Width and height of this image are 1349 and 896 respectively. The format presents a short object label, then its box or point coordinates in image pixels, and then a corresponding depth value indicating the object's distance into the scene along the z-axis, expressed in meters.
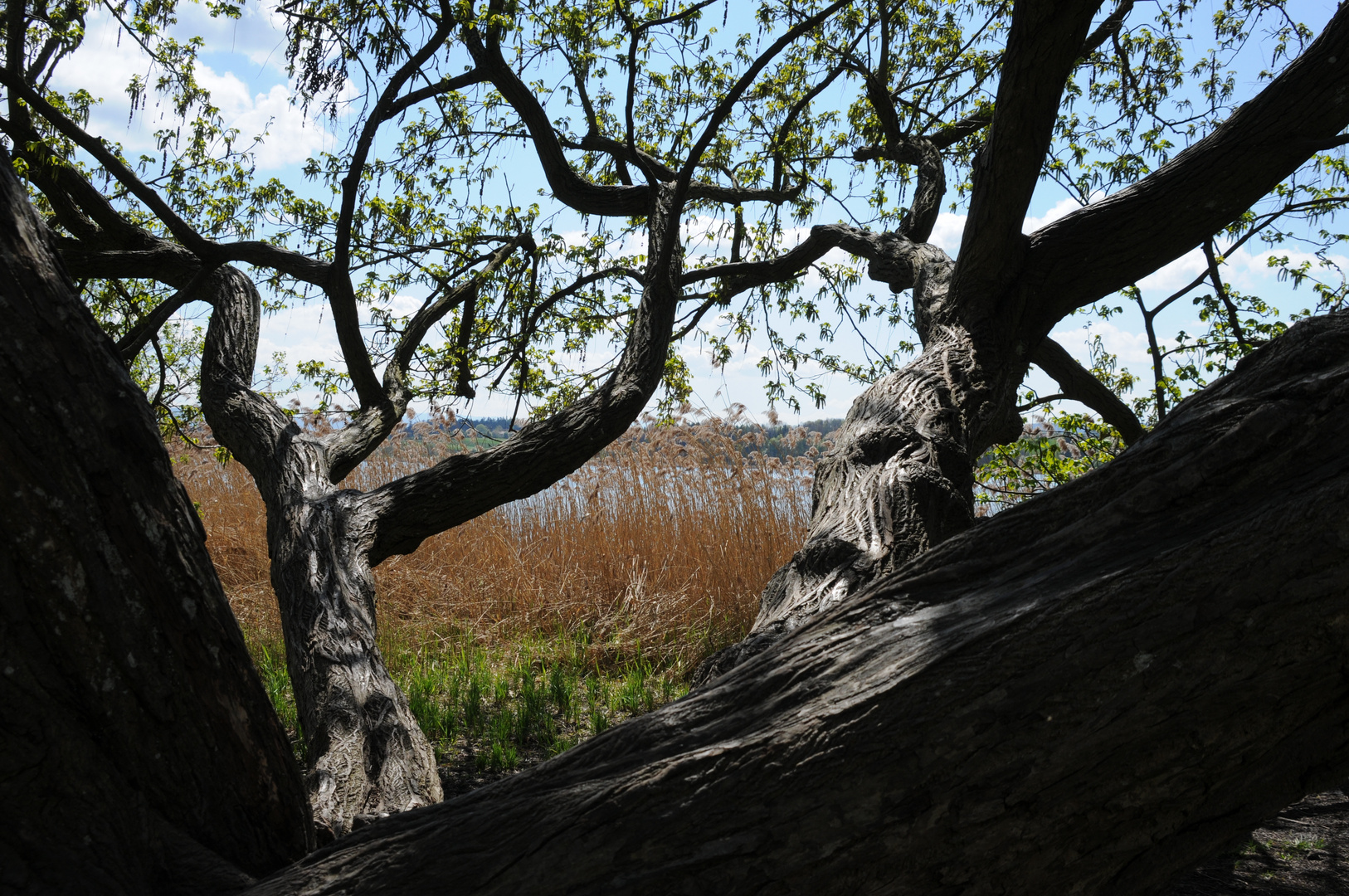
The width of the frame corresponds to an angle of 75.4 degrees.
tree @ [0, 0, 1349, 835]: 2.26
